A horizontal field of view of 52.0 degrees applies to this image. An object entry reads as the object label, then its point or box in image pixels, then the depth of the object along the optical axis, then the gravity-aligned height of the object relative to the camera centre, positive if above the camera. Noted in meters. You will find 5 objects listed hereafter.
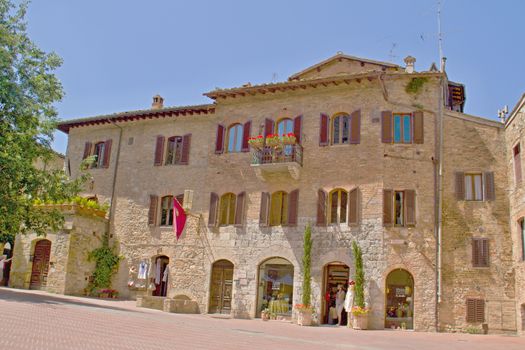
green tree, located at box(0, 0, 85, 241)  20.05 +5.47
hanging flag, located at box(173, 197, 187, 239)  23.42 +2.77
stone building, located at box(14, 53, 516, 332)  20.00 +3.74
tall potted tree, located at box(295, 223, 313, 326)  20.34 +0.10
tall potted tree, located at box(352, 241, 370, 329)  19.39 -0.11
